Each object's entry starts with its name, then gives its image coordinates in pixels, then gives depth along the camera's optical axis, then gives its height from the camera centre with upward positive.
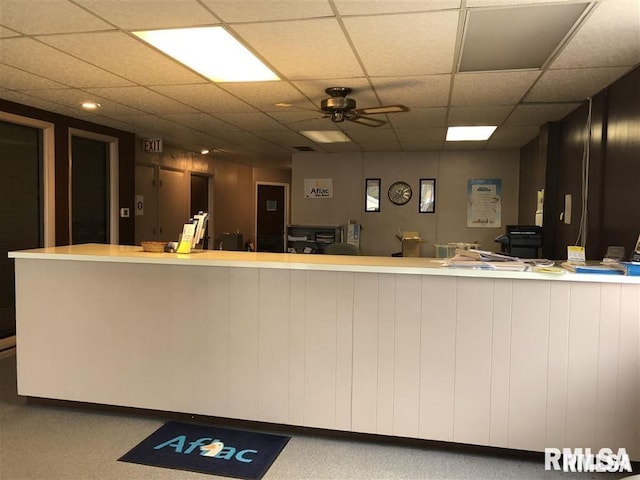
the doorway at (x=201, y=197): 8.37 +0.34
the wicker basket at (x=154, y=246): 3.26 -0.21
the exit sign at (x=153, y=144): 6.32 +0.94
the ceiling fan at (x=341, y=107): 3.61 +0.84
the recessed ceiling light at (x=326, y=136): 5.65 +1.01
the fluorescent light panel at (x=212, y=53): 2.67 +1.01
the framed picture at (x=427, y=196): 7.11 +0.35
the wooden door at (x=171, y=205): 7.21 +0.17
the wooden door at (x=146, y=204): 6.62 +0.15
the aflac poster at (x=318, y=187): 7.52 +0.47
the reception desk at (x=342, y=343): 2.46 -0.72
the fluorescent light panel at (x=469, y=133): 5.25 +1.01
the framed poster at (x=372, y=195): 7.33 +0.36
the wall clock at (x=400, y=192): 7.21 +0.40
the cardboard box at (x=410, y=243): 6.95 -0.35
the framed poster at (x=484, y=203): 6.91 +0.25
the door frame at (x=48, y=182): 4.82 +0.32
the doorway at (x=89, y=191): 5.33 +0.27
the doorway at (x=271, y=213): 10.37 +0.09
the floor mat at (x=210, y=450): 2.44 -1.29
